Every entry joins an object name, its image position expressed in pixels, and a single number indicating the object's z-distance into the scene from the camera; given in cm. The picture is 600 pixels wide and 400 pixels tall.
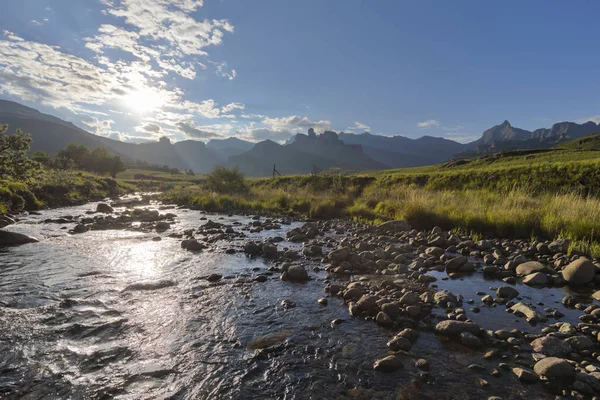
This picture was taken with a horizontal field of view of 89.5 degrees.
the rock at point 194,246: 1198
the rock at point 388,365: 435
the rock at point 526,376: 396
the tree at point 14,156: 1958
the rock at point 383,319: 566
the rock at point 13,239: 1153
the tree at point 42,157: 7018
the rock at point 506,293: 666
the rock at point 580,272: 719
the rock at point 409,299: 631
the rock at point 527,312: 556
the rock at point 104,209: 2432
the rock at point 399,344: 488
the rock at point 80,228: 1497
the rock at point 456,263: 876
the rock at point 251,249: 1143
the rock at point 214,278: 838
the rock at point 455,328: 514
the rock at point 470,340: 483
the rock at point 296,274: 838
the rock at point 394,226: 1425
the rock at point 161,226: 1661
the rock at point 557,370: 394
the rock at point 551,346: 446
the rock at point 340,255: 973
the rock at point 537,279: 732
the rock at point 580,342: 454
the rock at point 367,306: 616
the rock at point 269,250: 1116
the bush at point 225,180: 3447
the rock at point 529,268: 788
